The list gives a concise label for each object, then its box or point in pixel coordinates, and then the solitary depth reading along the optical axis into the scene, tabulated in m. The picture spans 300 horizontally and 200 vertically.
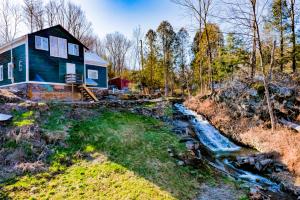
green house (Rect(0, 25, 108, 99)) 14.93
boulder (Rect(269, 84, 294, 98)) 12.91
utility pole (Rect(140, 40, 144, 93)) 28.00
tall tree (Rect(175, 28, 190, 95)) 29.38
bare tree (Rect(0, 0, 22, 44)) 26.82
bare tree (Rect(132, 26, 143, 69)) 31.97
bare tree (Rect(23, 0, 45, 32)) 26.87
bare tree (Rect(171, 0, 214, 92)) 18.75
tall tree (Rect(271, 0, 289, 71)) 17.71
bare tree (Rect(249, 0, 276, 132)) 11.18
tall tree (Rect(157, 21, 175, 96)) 28.26
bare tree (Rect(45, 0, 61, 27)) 29.50
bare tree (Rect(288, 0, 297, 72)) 17.13
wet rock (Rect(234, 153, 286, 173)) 8.23
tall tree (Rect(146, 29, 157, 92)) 27.52
